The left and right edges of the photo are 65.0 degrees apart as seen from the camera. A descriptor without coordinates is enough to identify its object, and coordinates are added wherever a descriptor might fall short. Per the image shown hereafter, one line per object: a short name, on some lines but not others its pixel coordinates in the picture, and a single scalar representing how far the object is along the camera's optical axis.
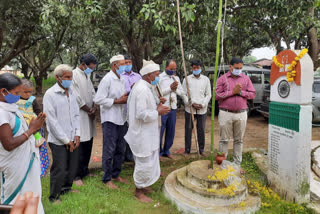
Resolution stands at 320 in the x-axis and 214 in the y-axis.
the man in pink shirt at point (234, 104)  4.25
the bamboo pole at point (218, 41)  3.13
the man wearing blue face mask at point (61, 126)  3.05
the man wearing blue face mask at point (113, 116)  3.75
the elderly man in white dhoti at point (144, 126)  3.28
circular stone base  3.09
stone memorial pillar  3.44
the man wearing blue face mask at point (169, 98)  4.96
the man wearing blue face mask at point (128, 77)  4.26
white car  8.38
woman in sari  2.24
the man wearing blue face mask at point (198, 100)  5.08
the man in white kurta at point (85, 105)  3.84
